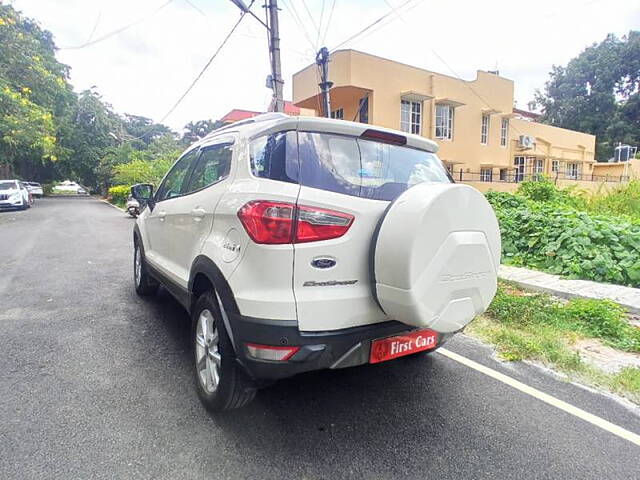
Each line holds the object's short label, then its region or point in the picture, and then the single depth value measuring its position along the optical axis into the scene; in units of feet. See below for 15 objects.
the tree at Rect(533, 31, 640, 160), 133.90
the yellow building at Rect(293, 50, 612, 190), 50.37
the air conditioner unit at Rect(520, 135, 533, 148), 75.31
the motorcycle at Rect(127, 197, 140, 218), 44.70
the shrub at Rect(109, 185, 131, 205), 77.10
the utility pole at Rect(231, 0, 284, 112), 31.50
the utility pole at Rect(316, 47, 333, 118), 35.91
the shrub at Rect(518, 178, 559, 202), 37.35
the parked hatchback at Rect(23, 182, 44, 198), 109.29
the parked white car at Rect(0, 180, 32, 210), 62.28
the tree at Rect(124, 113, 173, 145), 164.76
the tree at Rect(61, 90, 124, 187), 117.60
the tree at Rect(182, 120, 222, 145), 159.84
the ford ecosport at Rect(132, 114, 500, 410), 6.75
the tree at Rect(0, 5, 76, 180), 58.18
